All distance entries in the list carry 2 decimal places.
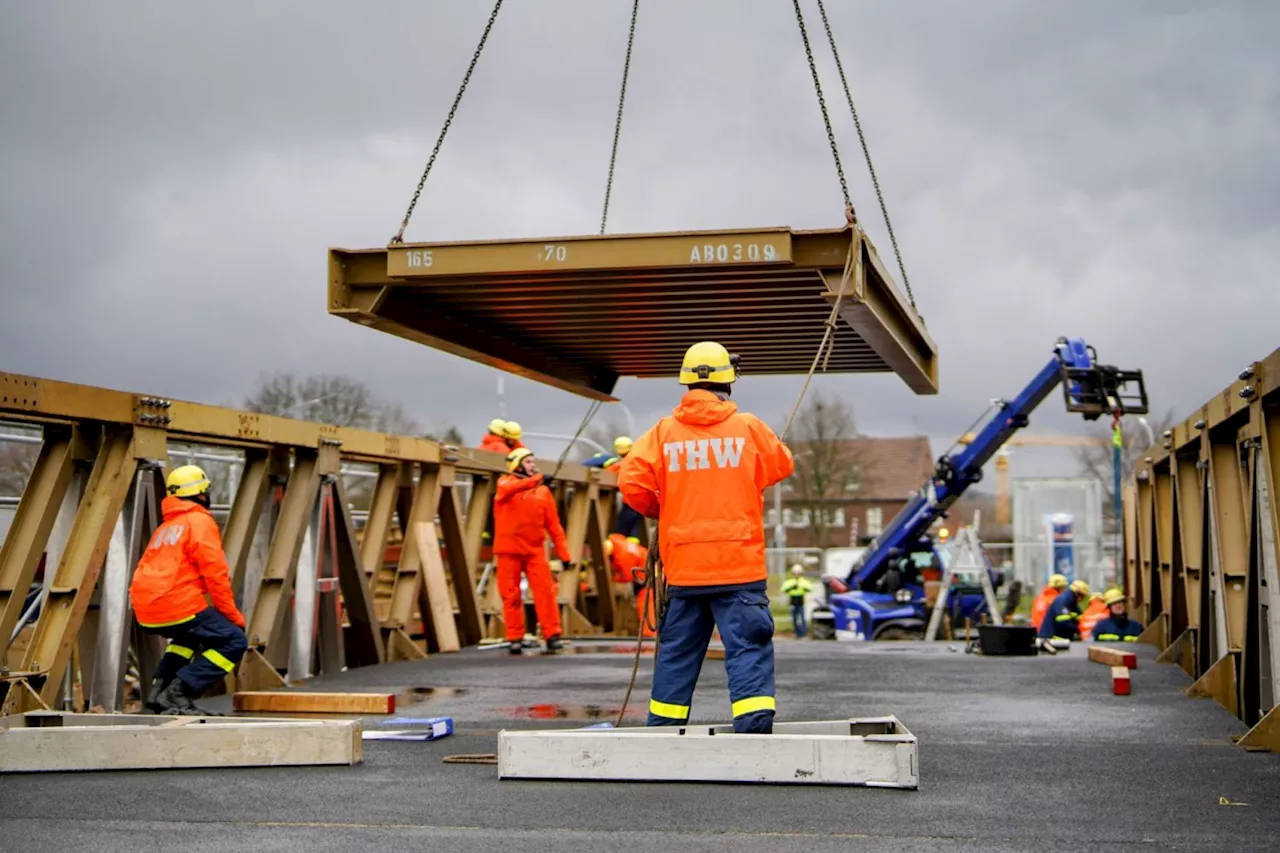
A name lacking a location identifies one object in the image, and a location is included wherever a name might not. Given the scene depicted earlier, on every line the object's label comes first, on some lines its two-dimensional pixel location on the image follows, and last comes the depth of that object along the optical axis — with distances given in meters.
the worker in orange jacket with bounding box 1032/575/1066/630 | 21.17
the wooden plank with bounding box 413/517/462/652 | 14.38
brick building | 61.72
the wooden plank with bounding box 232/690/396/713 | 8.90
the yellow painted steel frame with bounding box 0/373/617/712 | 8.59
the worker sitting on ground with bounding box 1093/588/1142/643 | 16.62
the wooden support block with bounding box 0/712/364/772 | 6.89
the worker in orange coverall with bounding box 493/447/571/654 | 14.22
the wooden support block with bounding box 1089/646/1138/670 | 11.95
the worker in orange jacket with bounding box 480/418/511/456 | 16.77
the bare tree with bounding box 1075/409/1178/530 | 54.47
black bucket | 14.45
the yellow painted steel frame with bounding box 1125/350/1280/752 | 7.66
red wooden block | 9.84
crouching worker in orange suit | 8.54
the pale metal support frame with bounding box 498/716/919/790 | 6.17
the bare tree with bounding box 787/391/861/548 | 58.16
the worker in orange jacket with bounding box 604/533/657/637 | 19.05
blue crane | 20.64
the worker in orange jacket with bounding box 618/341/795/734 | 6.79
